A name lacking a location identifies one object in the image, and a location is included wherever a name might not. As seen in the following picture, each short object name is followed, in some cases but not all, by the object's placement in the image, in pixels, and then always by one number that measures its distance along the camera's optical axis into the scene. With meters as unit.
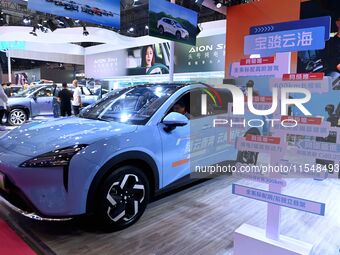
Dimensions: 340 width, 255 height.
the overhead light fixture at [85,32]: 11.08
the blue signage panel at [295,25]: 1.70
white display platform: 1.81
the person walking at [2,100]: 6.45
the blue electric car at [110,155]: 2.14
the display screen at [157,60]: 10.24
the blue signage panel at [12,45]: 14.27
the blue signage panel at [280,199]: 1.71
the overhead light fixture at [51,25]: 11.38
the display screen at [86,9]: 6.12
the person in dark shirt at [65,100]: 8.79
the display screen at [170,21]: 6.63
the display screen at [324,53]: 5.88
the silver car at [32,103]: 8.84
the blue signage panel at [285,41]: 1.71
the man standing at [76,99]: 9.22
